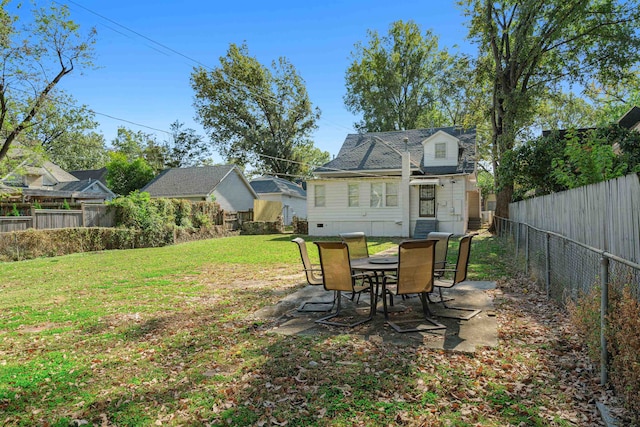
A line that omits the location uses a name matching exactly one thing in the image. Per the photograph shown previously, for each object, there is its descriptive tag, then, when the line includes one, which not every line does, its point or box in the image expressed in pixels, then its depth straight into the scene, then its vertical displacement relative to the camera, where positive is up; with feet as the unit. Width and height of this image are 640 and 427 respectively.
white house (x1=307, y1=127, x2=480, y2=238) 67.36 +4.37
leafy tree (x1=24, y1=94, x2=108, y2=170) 62.54 +17.07
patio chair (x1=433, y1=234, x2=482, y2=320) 18.35 -2.86
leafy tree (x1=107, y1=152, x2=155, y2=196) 116.98 +12.04
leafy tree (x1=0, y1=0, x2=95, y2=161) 56.59 +23.51
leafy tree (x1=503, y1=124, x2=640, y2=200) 24.63 +4.53
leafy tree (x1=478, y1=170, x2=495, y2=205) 123.43 +10.66
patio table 17.83 -2.56
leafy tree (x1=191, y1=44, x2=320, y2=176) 137.28 +38.39
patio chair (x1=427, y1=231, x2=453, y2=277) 21.86 -1.97
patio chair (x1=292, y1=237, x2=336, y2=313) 20.16 -3.21
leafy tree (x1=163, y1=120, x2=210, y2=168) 156.25 +26.56
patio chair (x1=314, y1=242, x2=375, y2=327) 16.99 -2.60
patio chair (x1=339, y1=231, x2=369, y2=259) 24.47 -1.99
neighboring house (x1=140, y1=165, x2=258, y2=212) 95.25 +7.37
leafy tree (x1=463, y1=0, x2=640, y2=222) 54.13 +24.07
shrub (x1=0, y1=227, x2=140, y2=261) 47.55 -3.51
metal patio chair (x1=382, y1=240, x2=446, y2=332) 15.96 -2.42
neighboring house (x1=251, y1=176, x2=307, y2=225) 115.34 +5.88
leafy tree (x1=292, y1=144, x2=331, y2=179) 147.79 +22.31
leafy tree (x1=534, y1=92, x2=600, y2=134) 107.34 +27.95
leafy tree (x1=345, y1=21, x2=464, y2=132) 124.88 +44.21
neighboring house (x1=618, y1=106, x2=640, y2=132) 51.98 +12.48
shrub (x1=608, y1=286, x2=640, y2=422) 8.87 -3.39
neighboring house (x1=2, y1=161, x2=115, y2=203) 84.02 +7.78
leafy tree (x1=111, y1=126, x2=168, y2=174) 154.81 +28.61
